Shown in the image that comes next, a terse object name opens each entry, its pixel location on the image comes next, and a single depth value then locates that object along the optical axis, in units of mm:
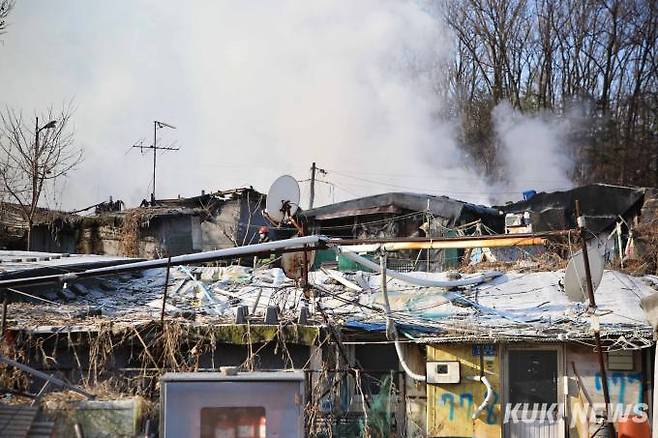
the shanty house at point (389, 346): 12180
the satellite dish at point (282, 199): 15750
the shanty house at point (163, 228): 26812
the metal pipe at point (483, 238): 12499
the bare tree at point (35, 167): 28211
